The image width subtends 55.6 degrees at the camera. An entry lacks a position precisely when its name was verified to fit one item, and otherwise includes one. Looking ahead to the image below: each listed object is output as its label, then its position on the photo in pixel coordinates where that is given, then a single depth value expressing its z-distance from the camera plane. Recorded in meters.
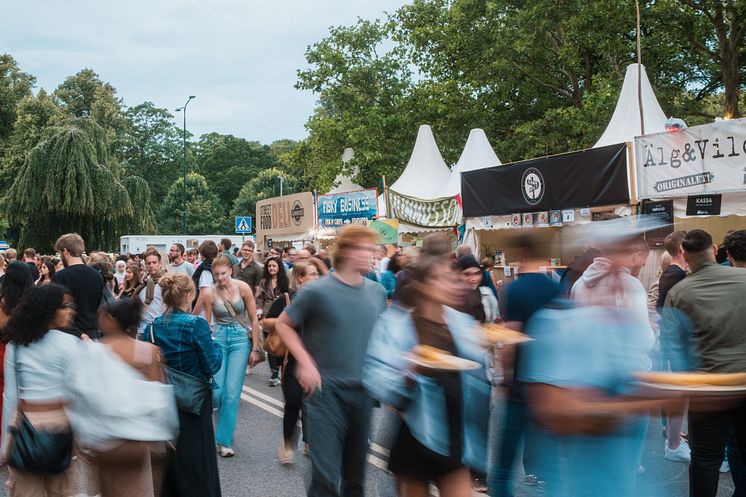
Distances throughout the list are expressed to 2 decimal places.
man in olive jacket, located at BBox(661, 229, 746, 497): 4.24
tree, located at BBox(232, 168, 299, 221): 71.00
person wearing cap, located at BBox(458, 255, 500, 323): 6.34
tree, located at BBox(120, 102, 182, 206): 75.38
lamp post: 42.91
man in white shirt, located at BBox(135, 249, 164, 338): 8.36
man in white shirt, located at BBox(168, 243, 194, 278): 11.10
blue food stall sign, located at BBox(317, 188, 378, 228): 19.16
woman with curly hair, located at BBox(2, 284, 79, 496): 3.62
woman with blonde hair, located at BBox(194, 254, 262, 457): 6.52
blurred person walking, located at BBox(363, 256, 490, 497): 3.33
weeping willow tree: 29.09
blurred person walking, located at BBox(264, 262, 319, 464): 6.07
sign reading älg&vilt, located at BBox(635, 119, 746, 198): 9.62
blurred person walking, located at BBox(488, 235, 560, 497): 4.14
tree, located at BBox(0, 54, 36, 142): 49.06
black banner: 11.55
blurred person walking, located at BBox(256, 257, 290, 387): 8.84
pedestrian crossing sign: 26.81
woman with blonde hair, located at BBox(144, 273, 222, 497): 4.53
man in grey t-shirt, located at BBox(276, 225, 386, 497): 3.88
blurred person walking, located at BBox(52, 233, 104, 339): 6.55
